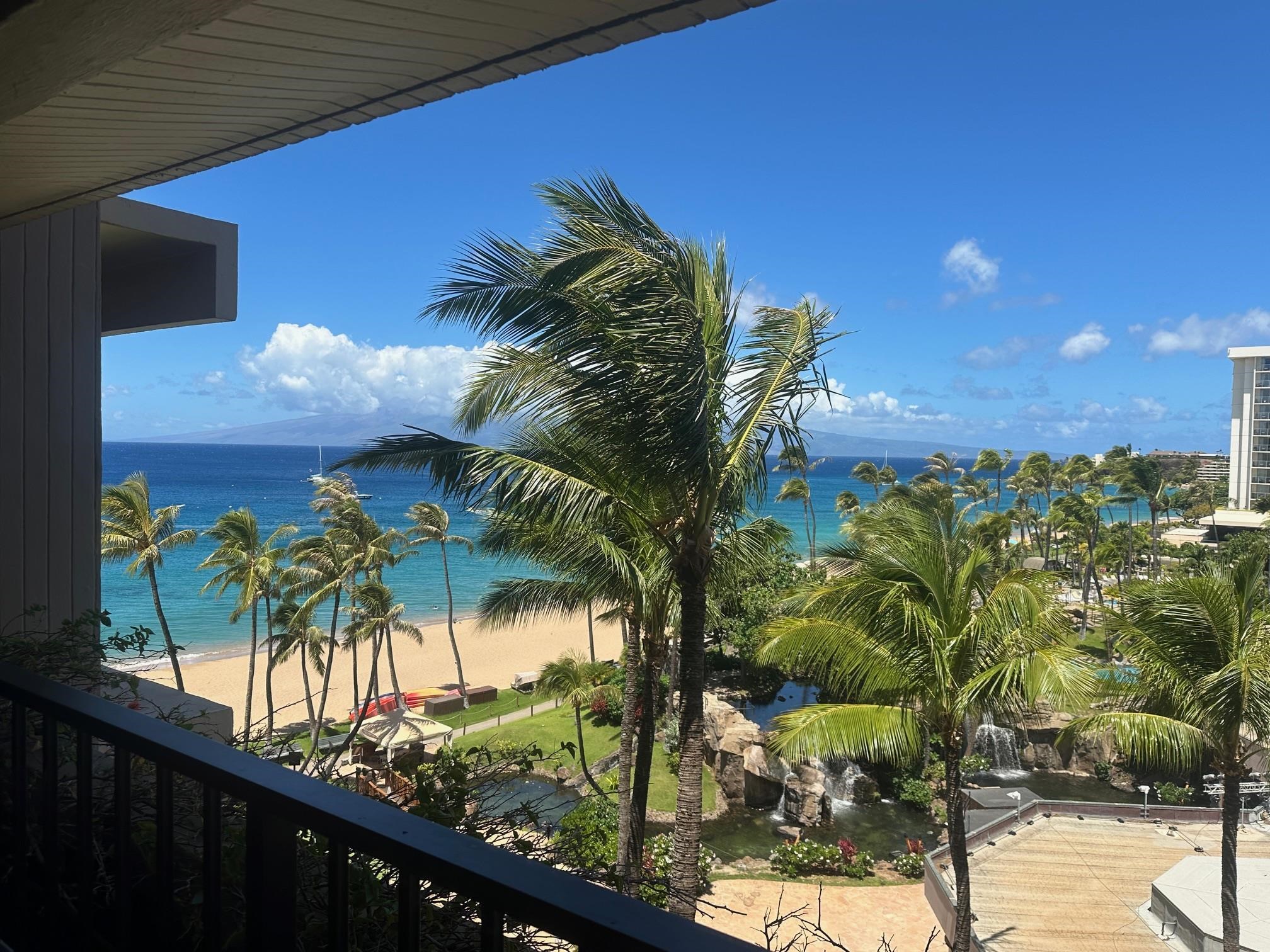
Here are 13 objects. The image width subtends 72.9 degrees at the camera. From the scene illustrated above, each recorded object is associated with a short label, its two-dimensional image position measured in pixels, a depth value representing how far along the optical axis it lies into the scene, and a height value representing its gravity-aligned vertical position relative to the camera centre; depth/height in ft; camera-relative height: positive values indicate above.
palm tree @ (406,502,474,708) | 92.99 -7.95
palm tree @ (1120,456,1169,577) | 132.57 -3.54
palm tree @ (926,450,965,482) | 181.50 -1.69
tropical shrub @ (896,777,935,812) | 57.57 -22.75
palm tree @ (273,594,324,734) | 65.41 -14.78
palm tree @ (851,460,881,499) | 176.04 -3.51
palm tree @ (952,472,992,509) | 170.09 -5.94
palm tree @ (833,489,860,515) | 147.94 -7.91
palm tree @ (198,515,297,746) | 67.41 -8.40
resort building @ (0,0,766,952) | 3.23 +2.28
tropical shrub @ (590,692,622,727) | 70.44 -21.30
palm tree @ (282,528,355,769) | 67.39 -9.03
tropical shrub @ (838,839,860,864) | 47.34 -21.91
